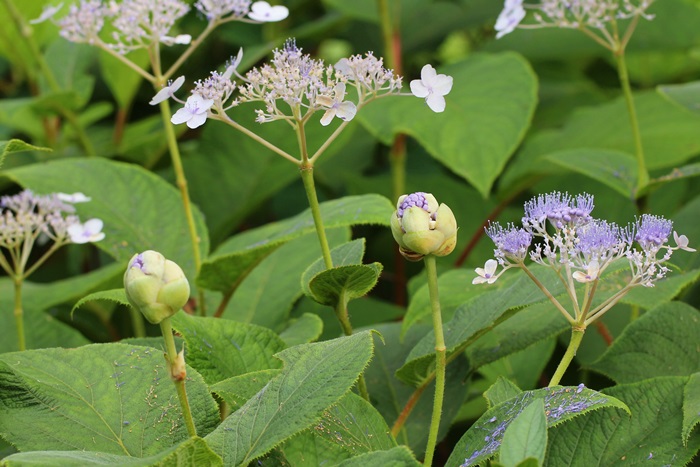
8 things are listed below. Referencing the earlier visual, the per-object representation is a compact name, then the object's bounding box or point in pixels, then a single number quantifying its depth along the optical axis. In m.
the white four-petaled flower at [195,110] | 1.09
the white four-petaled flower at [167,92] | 1.10
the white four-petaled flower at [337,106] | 1.09
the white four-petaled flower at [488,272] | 1.08
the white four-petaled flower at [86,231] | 1.30
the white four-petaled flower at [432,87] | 1.11
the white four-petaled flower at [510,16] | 1.32
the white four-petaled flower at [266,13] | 1.25
